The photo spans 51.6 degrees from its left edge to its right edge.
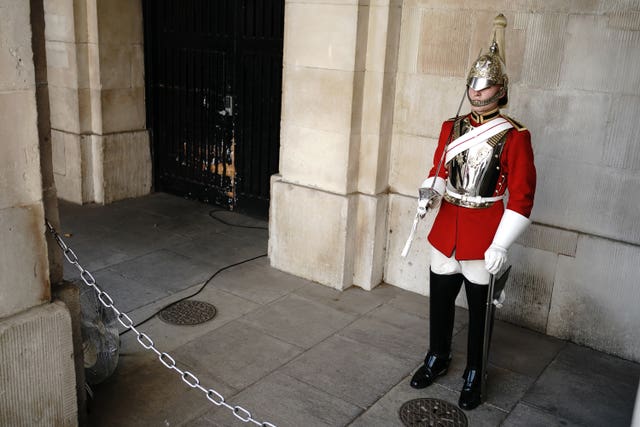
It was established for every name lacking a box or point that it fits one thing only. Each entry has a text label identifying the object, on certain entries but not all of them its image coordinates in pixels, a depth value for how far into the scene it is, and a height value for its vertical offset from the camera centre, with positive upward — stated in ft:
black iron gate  25.02 -2.55
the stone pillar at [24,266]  10.68 -4.05
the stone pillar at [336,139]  18.98 -2.94
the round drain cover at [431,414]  13.98 -7.73
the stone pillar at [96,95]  26.27 -2.82
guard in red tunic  13.11 -3.08
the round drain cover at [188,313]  18.02 -7.63
